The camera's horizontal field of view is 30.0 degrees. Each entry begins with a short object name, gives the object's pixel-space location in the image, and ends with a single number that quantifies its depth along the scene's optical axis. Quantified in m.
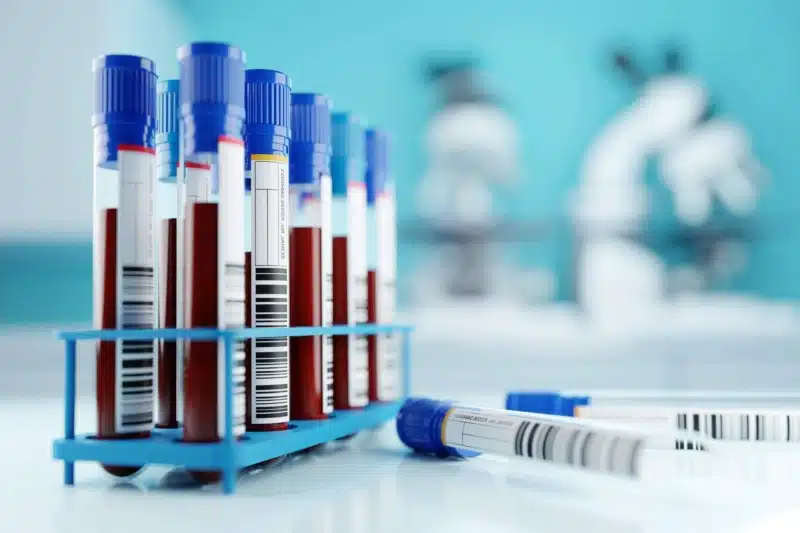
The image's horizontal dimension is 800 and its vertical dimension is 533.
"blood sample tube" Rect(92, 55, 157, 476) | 0.38
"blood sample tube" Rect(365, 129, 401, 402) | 0.48
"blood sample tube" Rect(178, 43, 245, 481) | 0.37
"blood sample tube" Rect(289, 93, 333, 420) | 0.42
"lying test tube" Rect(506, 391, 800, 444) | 0.43
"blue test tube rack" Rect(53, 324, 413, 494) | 0.36
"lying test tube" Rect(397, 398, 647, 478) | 0.36
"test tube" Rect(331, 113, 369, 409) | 0.45
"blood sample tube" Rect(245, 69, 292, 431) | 0.39
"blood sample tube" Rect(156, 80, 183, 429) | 0.38
